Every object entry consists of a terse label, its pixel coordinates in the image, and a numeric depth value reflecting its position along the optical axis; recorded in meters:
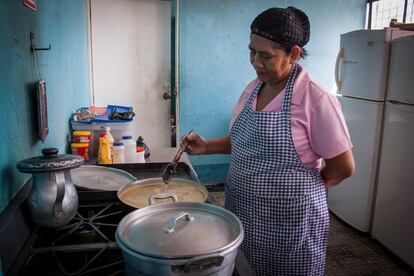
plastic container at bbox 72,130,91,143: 1.75
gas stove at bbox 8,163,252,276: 0.76
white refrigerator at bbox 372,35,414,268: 2.29
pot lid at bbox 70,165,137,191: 1.20
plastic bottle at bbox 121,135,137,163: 1.74
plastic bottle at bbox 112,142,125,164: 1.68
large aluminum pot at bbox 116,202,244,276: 0.53
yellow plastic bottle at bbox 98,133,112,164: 1.67
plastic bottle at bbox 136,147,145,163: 1.76
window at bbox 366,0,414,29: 3.39
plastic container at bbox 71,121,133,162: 1.85
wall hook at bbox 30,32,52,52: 1.12
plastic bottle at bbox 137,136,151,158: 1.87
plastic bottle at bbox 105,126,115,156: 1.74
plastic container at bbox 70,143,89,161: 1.69
